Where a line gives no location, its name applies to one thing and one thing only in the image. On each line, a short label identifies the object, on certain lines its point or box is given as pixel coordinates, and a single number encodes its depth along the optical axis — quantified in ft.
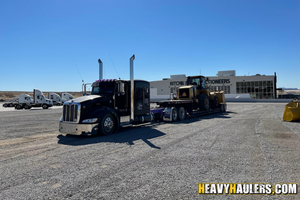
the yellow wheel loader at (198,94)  55.31
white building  164.04
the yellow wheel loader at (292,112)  40.43
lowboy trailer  27.81
